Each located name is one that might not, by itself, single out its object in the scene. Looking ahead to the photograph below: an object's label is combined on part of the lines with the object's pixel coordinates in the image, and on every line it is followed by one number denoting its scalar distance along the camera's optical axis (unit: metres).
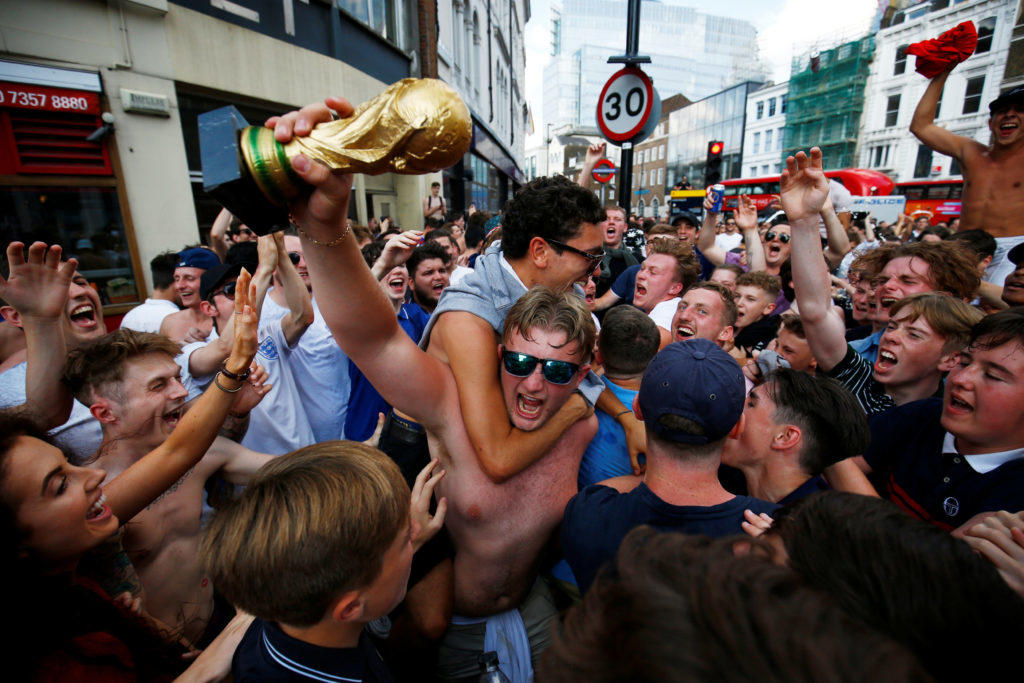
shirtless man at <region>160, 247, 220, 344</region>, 3.37
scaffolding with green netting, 35.47
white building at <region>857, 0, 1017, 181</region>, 25.88
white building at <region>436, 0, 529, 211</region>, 14.41
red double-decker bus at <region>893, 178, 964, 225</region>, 19.44
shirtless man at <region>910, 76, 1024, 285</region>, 3.39
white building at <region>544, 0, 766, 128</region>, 78.88
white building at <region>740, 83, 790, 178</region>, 42.28
